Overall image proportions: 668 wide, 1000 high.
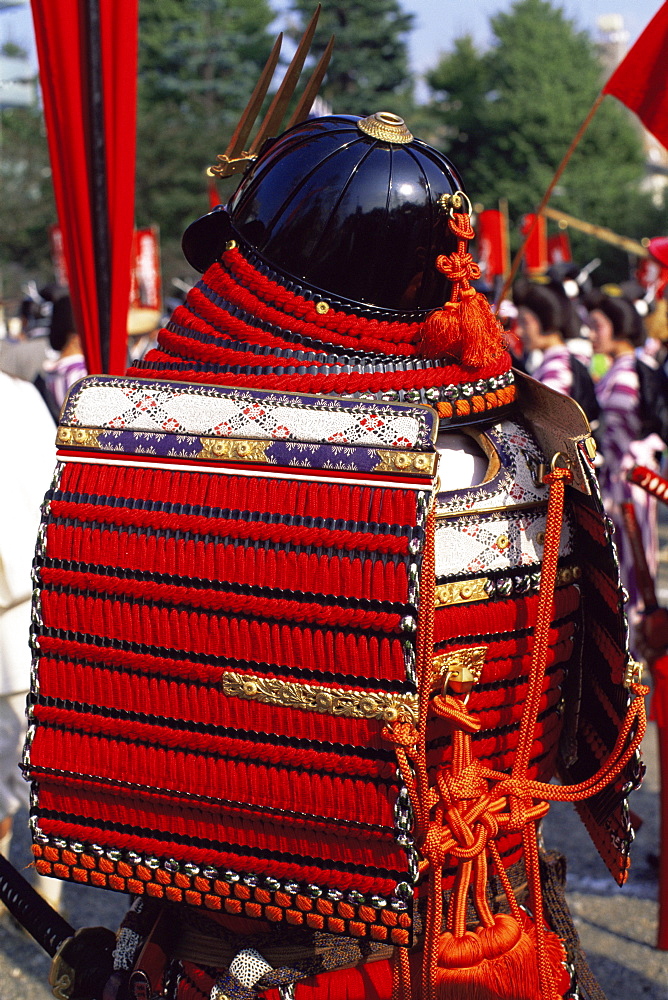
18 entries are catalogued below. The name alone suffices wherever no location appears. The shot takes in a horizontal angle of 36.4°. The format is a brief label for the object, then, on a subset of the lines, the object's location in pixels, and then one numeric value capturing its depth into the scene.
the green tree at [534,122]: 36.53
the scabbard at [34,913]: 1.70
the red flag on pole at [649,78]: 2.63
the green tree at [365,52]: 34.84
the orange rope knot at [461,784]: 1.45
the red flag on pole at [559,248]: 16.19
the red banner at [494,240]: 14.28
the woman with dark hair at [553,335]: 5.33
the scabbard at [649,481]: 2.75
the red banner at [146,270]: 13.59
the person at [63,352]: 5.95
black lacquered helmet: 1.56
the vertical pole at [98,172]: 2.73
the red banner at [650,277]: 11.48
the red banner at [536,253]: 13.79
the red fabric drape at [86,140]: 2.71
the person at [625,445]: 5.46
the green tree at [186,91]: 30.83
